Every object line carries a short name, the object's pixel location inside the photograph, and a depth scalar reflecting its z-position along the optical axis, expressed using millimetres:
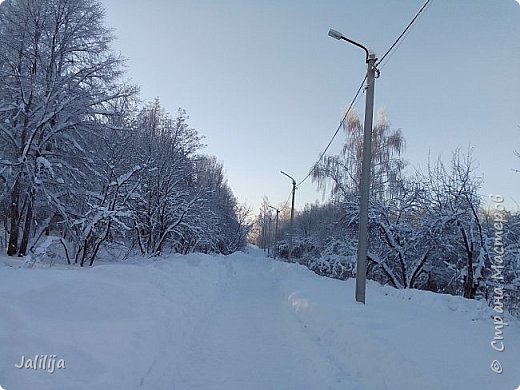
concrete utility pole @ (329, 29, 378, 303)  9945
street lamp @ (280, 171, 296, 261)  32978
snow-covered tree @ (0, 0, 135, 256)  14625
